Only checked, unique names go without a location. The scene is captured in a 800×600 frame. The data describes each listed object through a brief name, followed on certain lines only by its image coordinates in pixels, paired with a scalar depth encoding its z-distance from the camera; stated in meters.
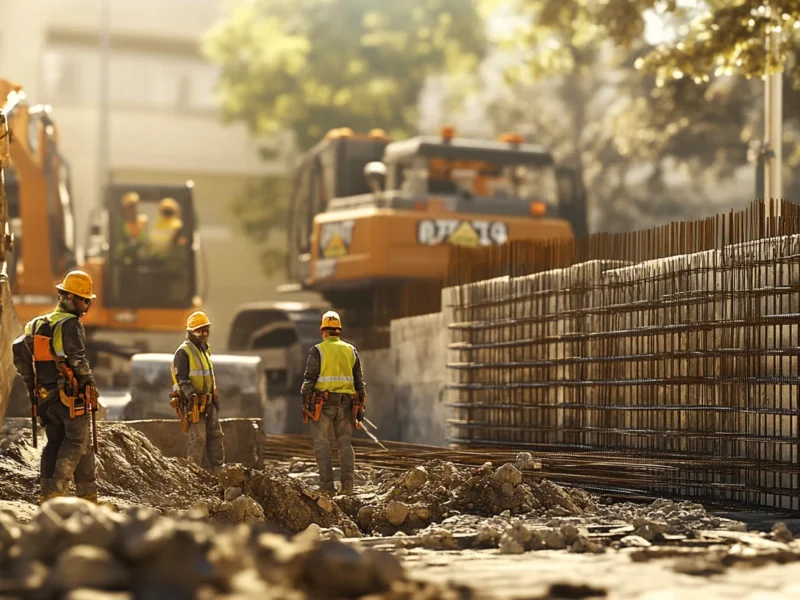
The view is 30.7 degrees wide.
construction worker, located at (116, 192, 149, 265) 23.17
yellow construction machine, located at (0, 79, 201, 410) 21.67
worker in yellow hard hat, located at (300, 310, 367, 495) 13.85
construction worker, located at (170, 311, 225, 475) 13.75
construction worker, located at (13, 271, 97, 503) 10.59
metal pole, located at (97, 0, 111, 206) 41.16
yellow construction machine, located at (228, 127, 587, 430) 18.81
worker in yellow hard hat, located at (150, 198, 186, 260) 23.54
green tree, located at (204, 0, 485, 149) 38.56
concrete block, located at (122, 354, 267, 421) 17.88
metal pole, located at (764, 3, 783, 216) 20.36
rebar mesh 11.09
